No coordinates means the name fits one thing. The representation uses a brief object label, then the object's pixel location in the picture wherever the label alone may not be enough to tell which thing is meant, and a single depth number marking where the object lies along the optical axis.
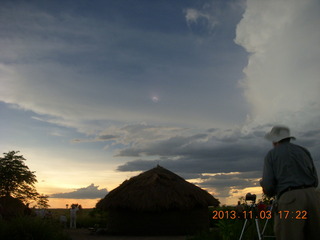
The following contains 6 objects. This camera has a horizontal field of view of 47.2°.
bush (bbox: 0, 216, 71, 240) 10.30
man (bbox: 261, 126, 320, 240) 4.12
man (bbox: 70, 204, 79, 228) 22.34
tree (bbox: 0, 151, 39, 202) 30.23
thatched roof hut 18.52
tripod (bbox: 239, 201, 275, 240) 5.98
